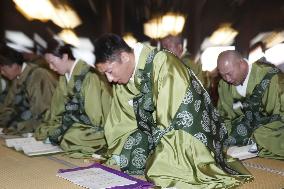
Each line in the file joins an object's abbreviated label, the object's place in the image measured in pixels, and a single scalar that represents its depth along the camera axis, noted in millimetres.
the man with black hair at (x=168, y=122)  2580
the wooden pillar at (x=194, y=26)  5551
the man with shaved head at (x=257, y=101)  3695
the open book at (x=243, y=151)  3532
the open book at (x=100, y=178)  2668
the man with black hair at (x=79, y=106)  3979
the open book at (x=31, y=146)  3887
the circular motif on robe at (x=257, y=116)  3857
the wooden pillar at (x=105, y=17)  6352
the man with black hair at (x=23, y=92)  5148
